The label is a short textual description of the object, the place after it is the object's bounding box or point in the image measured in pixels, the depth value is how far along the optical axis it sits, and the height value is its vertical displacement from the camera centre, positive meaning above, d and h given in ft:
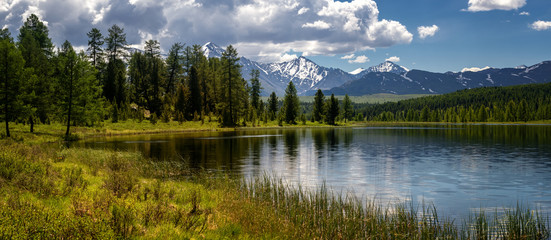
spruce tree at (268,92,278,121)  496.64 +20.79
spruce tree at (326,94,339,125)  492.13 +11.68
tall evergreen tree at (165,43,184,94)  369.09 +54.53
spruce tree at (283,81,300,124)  459.32 +13.95
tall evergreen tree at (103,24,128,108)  305.94 +34.81
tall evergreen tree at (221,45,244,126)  334.65 +31.93
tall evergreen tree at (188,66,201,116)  338.66 +21.33
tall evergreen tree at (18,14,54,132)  172.98 +39.21
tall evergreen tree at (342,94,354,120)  617.33 +18.39
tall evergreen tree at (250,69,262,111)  476.95 +39.64
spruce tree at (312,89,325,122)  517.14 +18.32
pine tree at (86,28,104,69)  320.29 +68.64
